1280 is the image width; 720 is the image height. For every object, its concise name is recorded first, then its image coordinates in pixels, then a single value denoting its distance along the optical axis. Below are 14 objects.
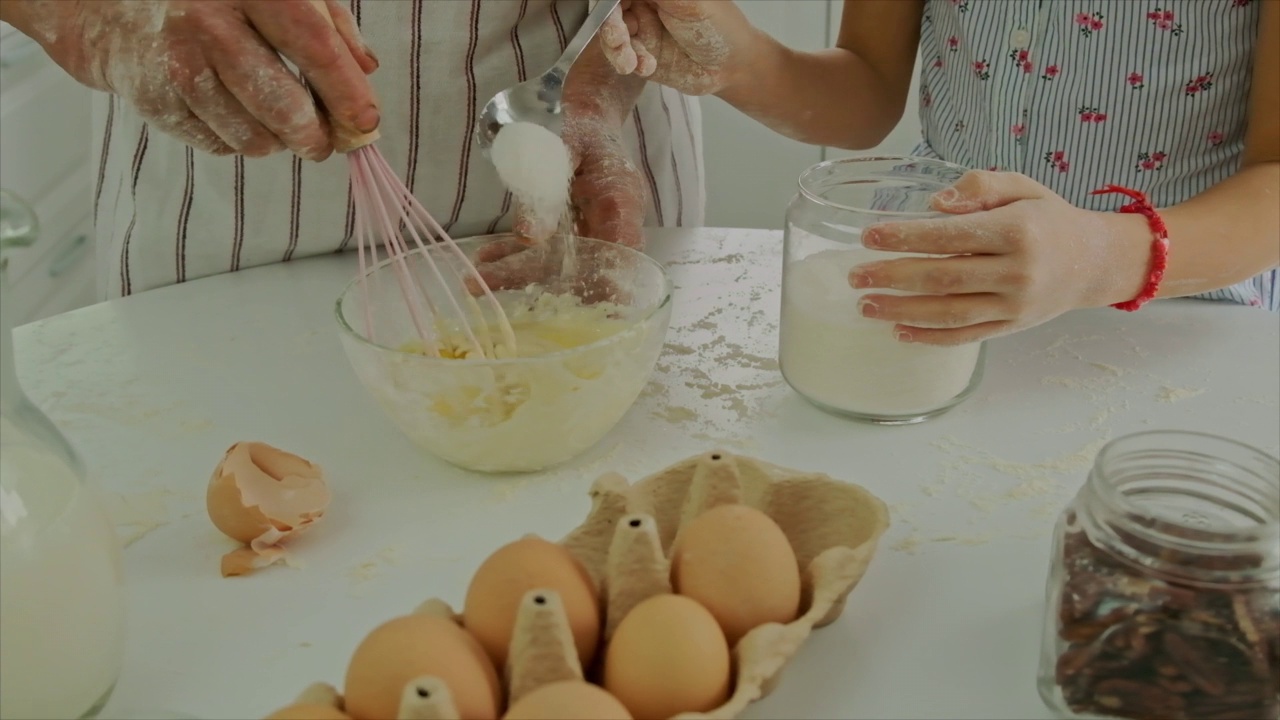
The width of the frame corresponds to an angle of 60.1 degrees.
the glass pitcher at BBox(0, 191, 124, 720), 0.51
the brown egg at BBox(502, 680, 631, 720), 0.47
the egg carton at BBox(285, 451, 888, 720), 0.51
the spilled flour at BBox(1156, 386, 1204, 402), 0.89
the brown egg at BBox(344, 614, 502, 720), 0.50
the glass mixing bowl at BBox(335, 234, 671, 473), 0.75
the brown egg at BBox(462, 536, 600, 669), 0.54
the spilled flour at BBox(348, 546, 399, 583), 0.70
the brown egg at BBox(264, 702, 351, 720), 0.48
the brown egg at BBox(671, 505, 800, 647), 0.56
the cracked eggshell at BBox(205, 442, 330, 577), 0.70
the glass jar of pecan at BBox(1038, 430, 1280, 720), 0.51
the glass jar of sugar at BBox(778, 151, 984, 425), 0.83
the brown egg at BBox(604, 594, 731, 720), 0.52
